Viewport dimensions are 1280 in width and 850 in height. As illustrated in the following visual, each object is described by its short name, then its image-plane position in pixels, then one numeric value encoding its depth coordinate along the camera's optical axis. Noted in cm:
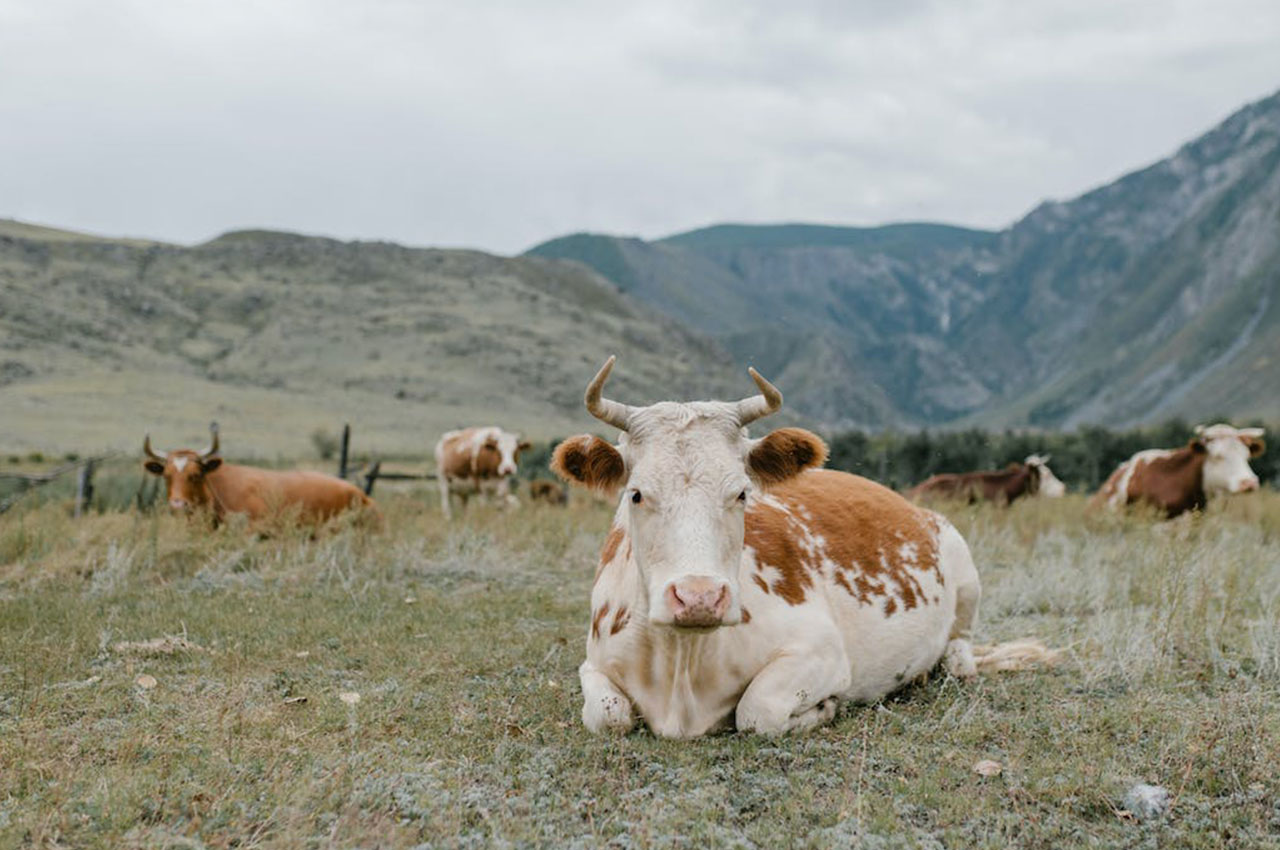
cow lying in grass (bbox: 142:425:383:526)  1316
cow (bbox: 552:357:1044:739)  493
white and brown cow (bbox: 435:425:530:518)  2211
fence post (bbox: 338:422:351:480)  2134
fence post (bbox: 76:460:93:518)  1881
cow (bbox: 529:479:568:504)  2348
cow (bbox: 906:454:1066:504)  1986
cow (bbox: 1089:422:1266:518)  1537
